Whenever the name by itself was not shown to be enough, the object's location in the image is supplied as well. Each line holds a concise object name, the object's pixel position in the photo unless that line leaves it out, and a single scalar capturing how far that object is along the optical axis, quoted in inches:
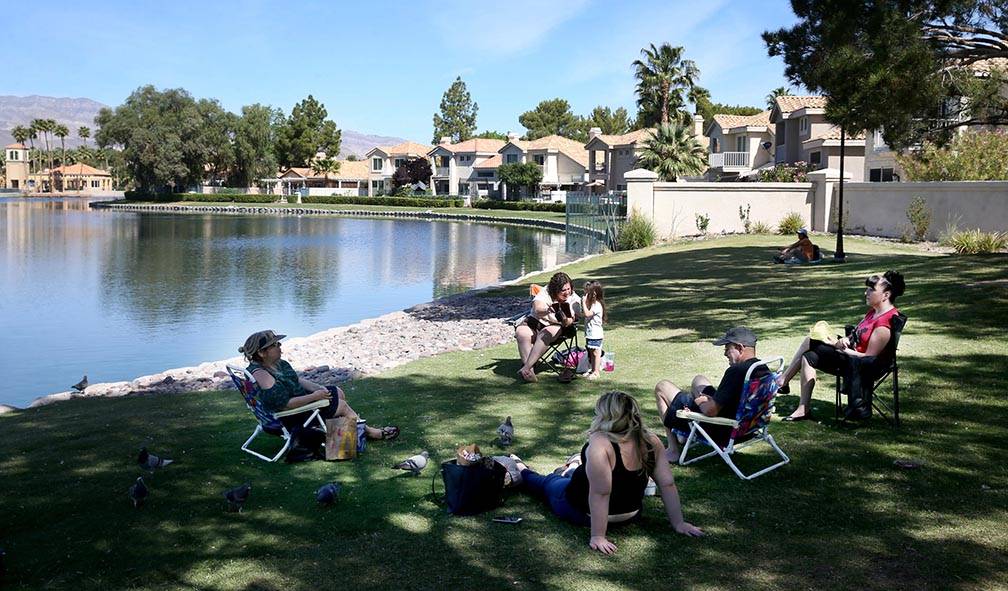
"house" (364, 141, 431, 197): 4512.8
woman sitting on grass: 198.8
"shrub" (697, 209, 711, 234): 1223.4
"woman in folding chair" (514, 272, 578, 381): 378.9
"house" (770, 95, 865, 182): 1797.5
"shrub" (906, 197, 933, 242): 978.1
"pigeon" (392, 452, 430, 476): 251.0
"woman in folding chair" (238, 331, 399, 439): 268.7
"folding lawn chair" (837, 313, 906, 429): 278.5
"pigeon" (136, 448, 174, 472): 260.7
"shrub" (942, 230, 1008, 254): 756.0
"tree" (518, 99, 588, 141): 5482.3
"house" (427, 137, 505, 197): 4178.2
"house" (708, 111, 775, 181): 2388.0
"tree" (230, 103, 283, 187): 4357.8
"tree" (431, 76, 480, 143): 5831.7
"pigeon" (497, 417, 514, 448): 280.1
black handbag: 223.1
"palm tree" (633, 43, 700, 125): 2709.2
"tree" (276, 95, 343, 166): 4928.6
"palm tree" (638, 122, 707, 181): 2226.9
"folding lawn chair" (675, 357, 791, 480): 241.0
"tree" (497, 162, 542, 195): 3681.1
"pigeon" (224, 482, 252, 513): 225.9
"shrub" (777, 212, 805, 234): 1154.5
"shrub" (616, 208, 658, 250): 1179.9
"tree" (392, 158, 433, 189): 4389.8
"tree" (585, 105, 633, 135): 5251.0
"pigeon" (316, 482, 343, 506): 227.3
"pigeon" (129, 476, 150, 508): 229.2
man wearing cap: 243.4
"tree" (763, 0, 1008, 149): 486.6
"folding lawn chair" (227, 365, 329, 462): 269.9
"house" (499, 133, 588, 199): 3715.6
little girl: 372.5
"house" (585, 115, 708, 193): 3198.8
